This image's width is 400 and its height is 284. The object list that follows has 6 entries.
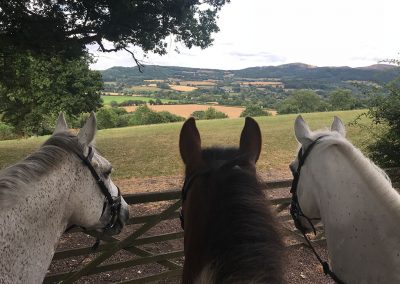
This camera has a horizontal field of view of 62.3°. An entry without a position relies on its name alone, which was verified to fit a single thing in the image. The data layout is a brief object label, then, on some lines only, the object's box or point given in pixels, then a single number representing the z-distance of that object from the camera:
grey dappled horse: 2.13
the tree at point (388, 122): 8.05
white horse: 2.44
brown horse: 1.21
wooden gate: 4.46
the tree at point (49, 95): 16.91
